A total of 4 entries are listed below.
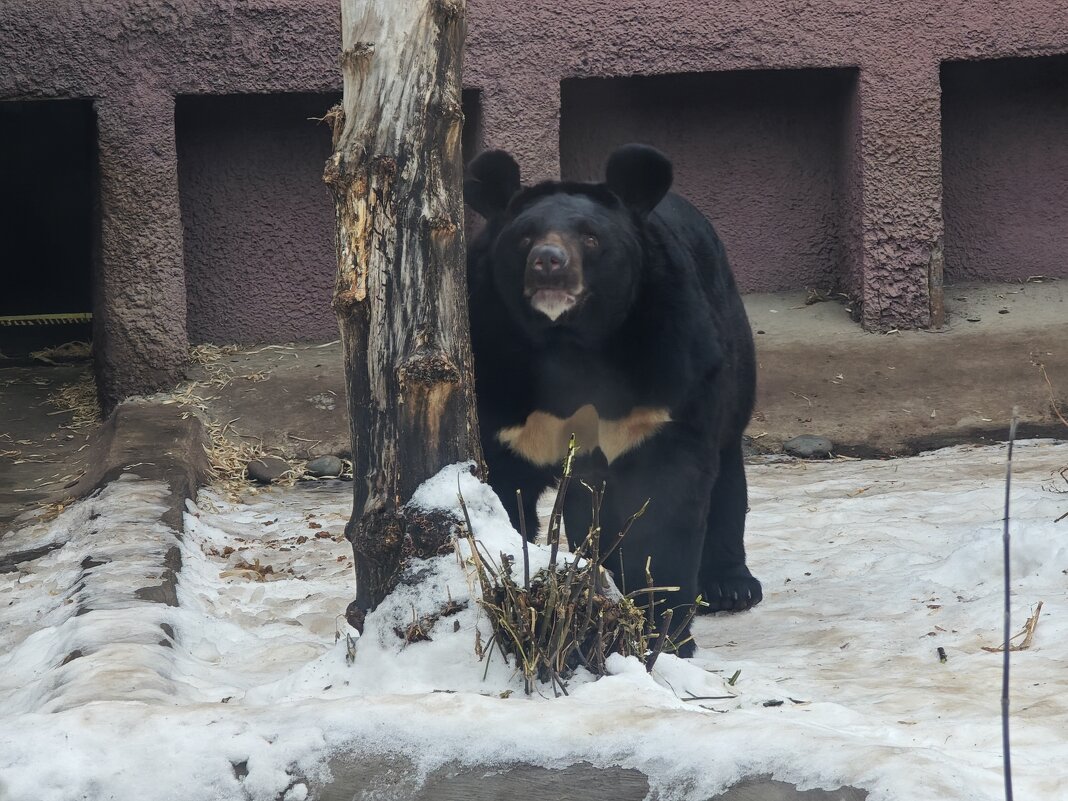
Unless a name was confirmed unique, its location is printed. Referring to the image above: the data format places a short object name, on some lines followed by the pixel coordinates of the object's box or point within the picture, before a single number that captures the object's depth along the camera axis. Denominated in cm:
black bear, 776
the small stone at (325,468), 1391
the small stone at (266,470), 1362
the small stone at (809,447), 1427
